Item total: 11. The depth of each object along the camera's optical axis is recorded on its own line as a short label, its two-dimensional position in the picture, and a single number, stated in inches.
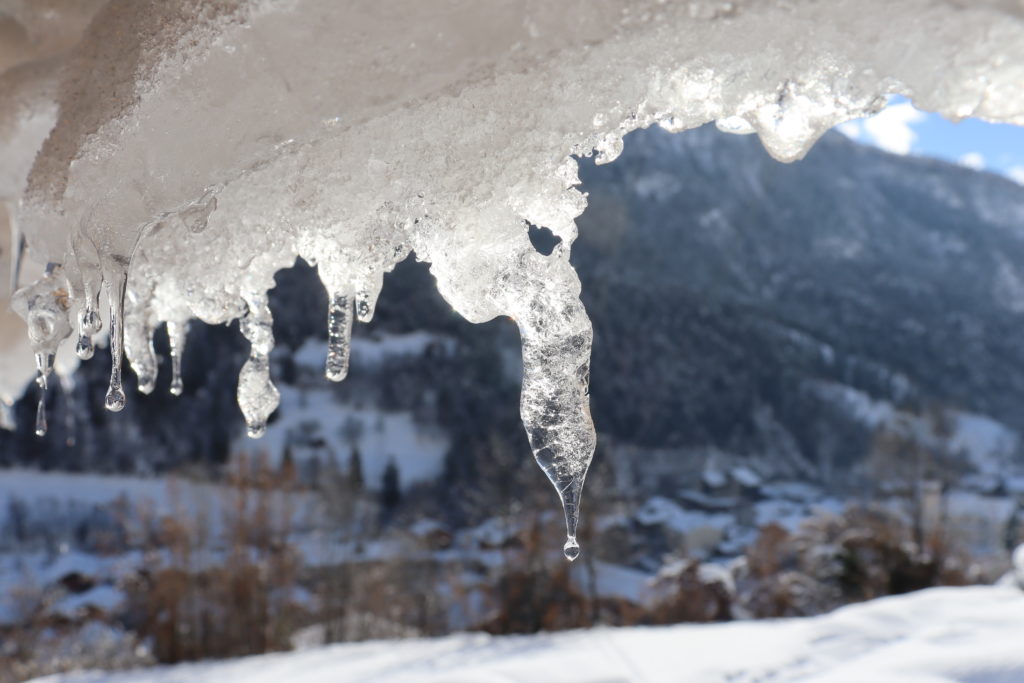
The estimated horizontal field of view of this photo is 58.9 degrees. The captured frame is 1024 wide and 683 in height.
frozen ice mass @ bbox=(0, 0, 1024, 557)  7.8
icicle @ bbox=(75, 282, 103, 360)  10.4
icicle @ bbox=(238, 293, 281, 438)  12.2
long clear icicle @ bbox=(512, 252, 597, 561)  9.0
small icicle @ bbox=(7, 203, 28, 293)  13.9
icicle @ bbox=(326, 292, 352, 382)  10.6
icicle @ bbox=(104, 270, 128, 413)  10.3
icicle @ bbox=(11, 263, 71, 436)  11.1
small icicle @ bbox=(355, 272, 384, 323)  10.3
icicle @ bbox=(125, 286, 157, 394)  12.8
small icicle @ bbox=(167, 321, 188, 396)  13.5
